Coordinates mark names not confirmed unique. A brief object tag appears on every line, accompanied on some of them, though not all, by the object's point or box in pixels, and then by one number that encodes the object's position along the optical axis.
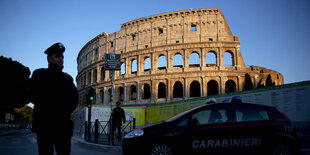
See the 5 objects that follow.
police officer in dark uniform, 2.44
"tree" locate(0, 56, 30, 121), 31.92
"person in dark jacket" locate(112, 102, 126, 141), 10.71
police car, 4.52
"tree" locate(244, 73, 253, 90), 26.19
